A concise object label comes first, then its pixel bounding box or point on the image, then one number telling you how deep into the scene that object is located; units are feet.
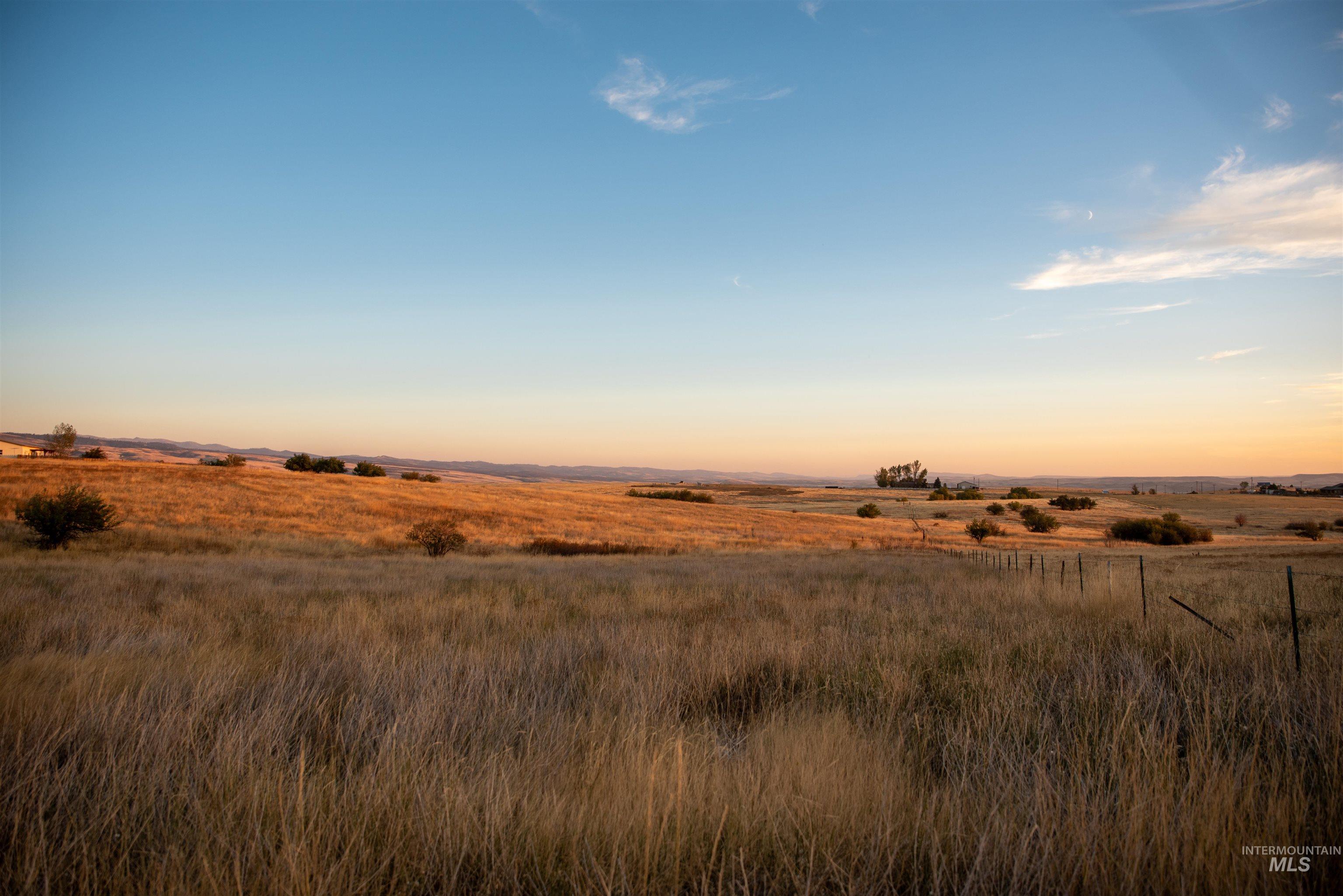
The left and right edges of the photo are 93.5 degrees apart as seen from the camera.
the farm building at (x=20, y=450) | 257.34
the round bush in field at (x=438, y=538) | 89.10
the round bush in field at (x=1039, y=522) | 183.01
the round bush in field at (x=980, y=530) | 154.51
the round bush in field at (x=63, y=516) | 69.87
